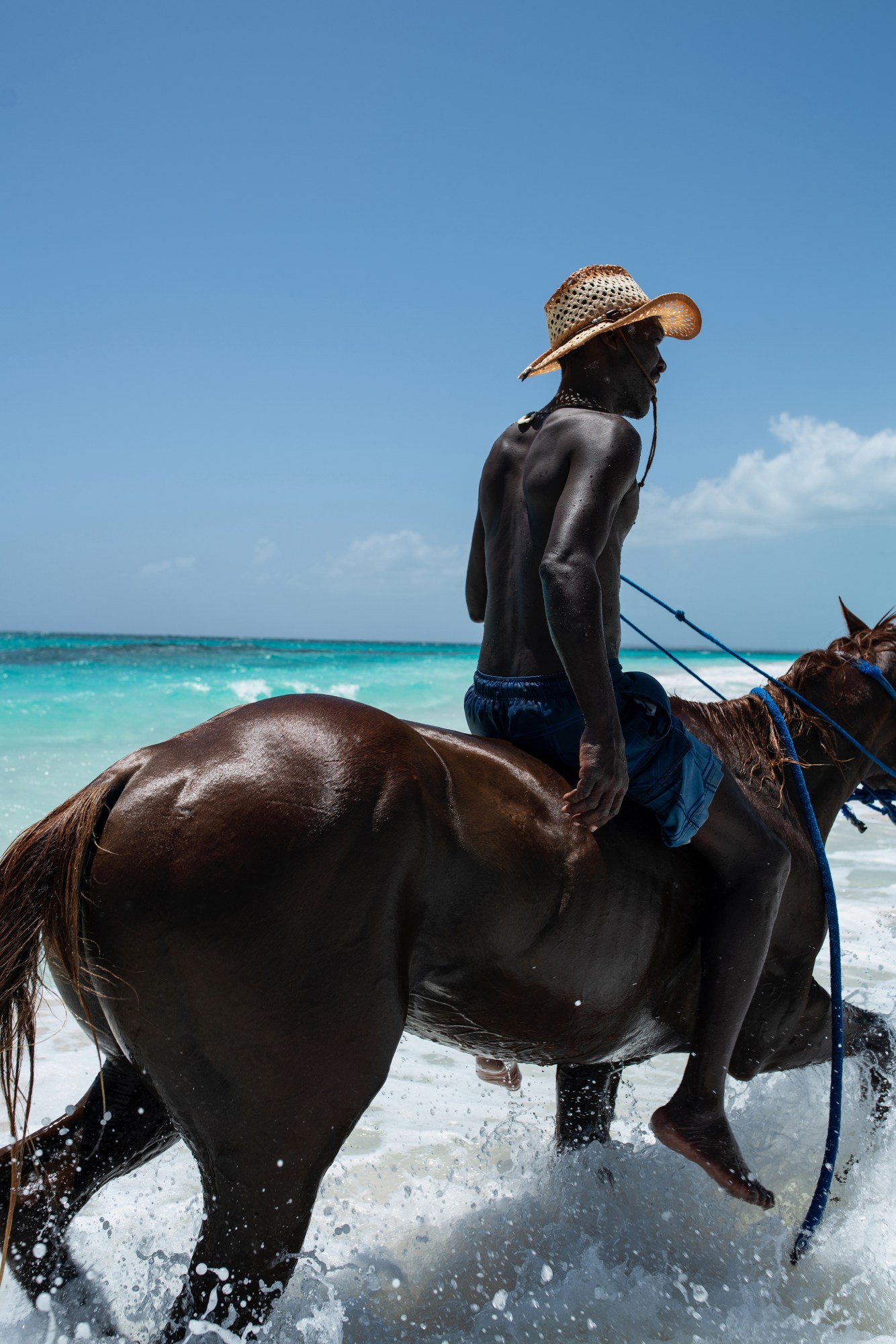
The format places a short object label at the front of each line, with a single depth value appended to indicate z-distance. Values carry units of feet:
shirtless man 7.04
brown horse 5.64
